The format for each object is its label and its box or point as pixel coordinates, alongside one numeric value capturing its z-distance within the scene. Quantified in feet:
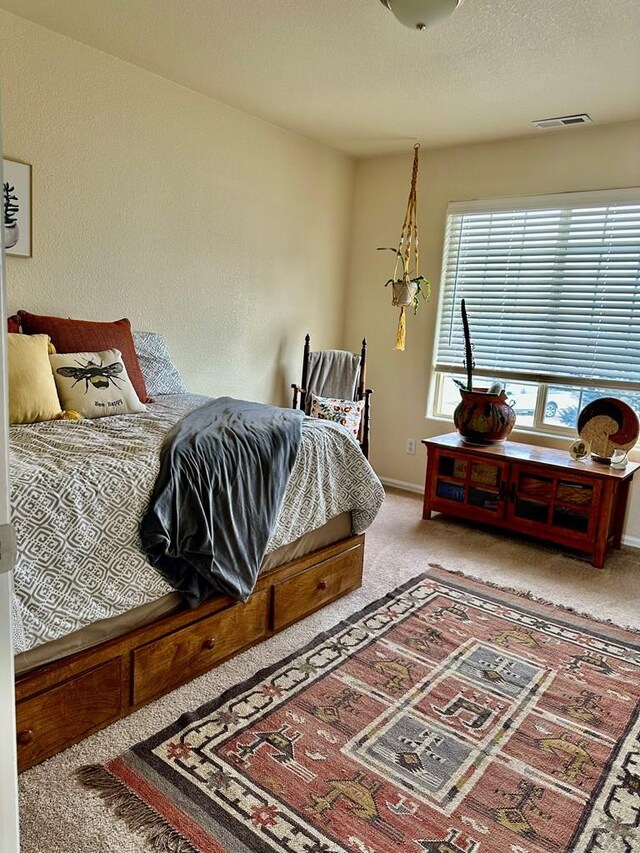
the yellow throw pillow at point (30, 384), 7.63
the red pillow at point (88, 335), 9.02
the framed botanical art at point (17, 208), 9.12
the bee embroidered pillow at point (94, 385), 8.32
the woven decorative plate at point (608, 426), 11.55
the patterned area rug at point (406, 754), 5.06
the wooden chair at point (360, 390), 14.17
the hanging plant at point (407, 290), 13.82
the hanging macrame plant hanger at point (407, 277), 13.87
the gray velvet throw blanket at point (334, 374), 14.38
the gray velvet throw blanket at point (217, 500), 6.17
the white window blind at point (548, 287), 12.21
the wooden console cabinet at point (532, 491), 11.13
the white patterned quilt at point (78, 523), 5.12
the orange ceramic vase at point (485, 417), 12.64
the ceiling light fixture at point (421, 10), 6.95
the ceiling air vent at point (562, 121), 11.68
